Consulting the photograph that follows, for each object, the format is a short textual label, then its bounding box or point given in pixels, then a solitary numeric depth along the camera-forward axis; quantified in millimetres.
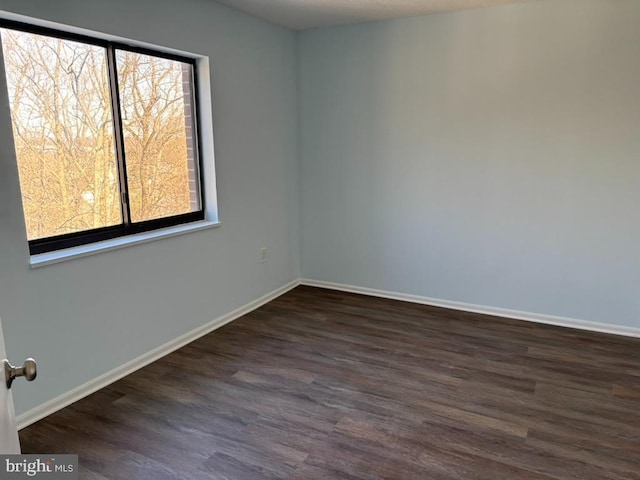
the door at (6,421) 948
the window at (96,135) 2322
